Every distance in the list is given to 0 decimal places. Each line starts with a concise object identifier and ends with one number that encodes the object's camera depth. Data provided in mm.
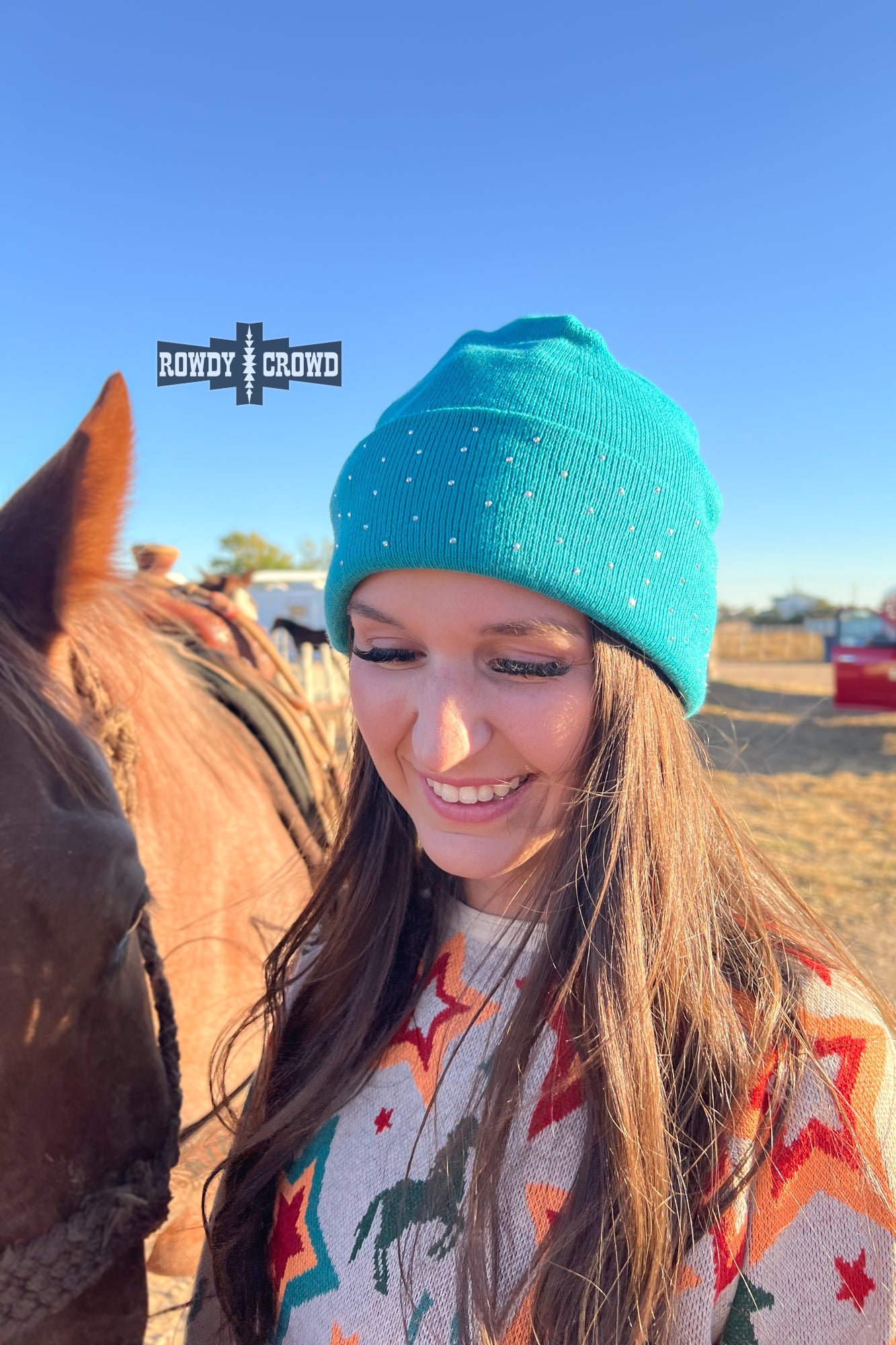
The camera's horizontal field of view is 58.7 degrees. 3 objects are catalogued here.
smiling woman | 737
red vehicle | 11070
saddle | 2311
